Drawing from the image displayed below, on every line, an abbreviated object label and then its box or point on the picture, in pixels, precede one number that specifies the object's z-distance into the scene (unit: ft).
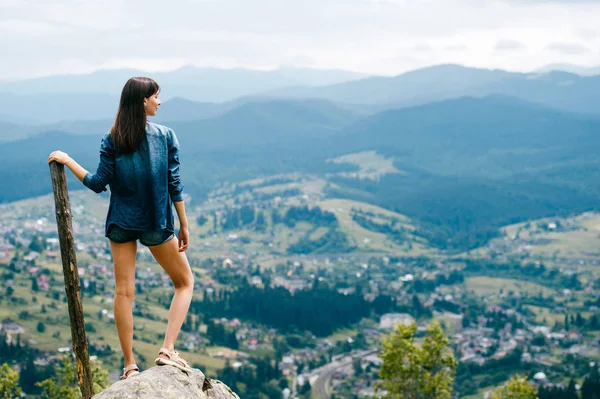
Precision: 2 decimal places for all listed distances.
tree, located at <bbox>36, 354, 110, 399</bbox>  78.89
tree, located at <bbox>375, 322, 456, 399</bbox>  81.71
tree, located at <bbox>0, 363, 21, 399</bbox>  77.36
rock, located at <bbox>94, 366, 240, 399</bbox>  26.37
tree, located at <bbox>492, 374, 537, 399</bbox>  82.58
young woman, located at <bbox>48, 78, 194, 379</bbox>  26.04
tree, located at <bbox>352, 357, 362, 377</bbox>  280.37
